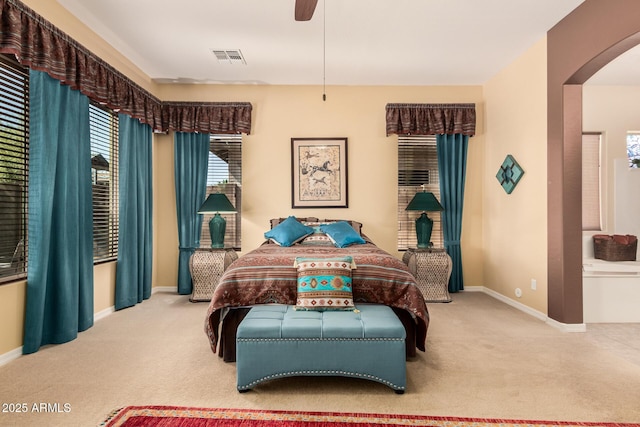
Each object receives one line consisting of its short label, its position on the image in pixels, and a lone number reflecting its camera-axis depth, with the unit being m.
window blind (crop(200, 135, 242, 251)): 5.38
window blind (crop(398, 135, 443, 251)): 5.44
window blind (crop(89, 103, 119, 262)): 4.06
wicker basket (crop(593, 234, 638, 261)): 4.56
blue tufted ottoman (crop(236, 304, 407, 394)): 2.29
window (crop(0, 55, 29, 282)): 2.87
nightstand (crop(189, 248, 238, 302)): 4.78
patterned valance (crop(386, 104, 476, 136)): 5.28
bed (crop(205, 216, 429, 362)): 2.88
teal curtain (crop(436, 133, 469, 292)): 5.34
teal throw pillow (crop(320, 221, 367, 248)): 4.34
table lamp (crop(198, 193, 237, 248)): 4.83
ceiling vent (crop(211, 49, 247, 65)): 4.34
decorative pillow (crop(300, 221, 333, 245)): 4.52
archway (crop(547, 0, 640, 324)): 3.44
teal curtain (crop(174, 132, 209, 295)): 5.23
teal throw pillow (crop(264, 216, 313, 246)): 4.46
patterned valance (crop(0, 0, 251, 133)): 2.75
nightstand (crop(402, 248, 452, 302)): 4.82
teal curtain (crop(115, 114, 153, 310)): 4.36
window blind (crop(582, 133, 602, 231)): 5.13
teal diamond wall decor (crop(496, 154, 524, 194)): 4.46
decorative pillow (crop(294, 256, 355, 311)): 2.71
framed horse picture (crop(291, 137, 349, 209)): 5.38
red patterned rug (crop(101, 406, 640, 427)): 1.99
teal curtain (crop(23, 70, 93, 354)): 3.00
